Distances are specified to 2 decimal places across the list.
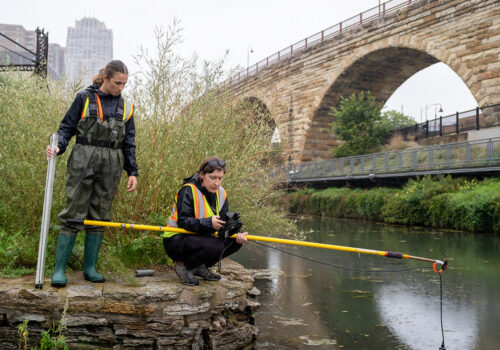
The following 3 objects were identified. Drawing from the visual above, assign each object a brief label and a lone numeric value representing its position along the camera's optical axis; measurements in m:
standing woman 2.98
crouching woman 3.07
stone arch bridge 15.18
